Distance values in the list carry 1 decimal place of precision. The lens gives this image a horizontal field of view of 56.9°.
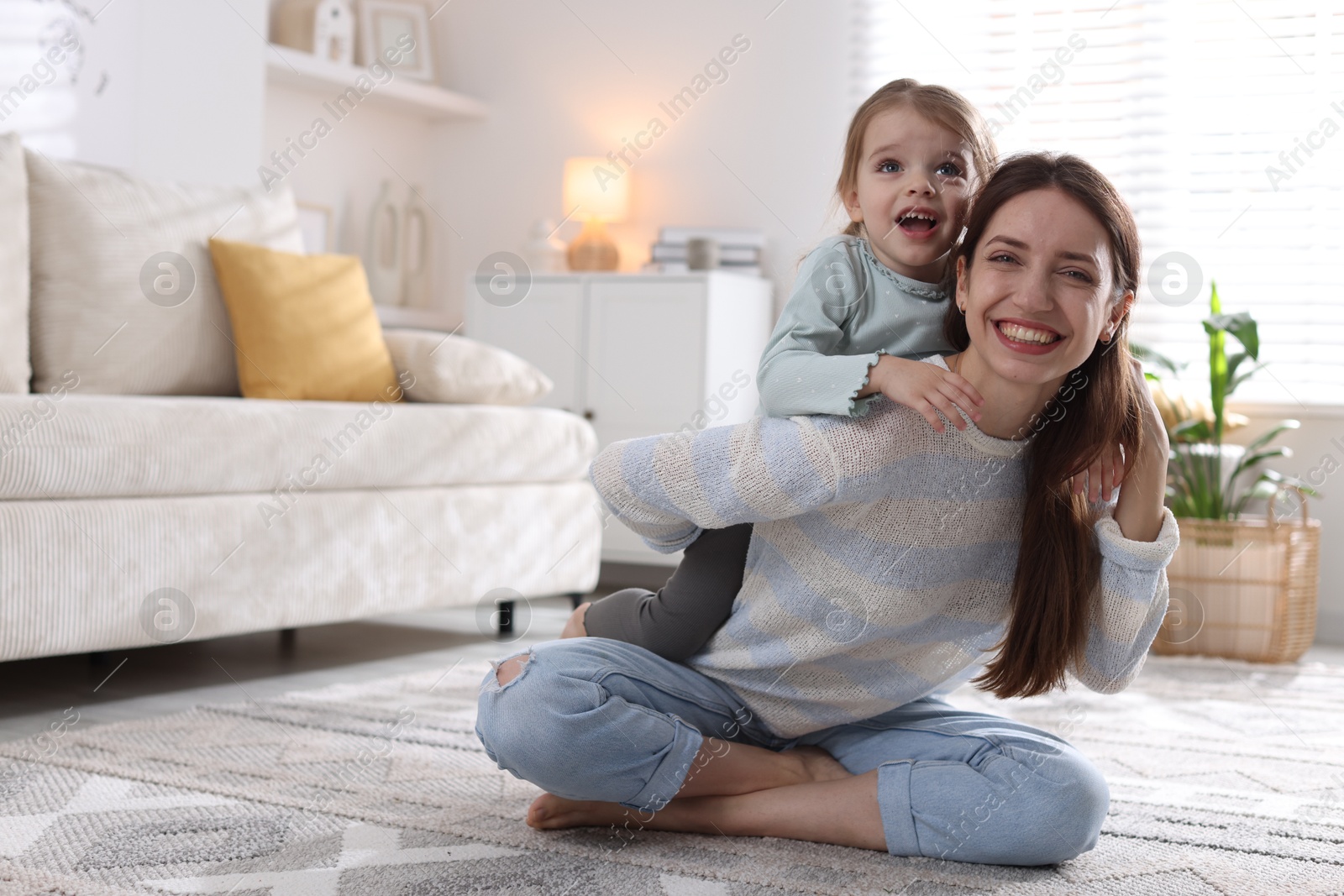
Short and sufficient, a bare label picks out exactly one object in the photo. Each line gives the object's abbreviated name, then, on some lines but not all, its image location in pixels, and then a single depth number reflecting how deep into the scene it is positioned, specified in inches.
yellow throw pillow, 95.9
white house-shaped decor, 147.7
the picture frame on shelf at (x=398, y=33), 157.9
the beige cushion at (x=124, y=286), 89.1
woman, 42.1
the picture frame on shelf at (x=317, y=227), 149.9
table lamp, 148.6
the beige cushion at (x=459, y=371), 100.0
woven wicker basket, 108.7
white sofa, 69.3
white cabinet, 131.0
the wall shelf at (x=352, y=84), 141.1
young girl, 47.3
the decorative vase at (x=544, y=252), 151.1
